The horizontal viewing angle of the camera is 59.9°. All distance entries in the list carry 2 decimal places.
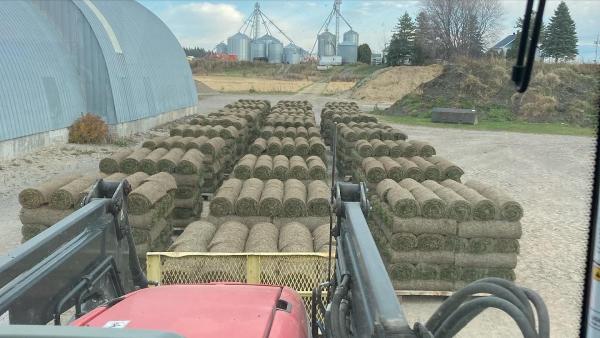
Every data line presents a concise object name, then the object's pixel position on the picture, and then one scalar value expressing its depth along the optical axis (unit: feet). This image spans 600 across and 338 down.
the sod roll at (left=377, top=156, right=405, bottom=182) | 37.40
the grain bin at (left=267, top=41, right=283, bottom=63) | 441.27
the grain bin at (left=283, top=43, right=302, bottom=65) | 442.95
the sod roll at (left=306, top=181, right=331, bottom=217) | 29.25
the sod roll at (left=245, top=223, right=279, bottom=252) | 22.05
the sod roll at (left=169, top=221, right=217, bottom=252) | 21.83
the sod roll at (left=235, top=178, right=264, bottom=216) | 28.81
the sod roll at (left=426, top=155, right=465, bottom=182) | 37.09
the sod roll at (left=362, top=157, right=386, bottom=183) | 37.73
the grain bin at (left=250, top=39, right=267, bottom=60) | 450.71
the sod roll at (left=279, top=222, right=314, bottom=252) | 21.82
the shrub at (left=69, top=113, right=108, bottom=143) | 75.10
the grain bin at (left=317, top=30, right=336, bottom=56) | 433.07
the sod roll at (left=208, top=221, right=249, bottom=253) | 21.90
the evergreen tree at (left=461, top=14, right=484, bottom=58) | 164.76
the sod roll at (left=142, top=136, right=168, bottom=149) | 43.47
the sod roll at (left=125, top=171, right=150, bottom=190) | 31.65
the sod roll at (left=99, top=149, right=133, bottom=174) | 37.01
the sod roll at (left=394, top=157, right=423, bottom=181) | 37.24
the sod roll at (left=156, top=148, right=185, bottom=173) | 37.50
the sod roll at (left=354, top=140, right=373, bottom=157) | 46.24
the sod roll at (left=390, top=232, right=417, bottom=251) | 27.27
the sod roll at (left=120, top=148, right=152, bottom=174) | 36.81
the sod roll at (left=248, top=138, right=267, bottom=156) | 48.32
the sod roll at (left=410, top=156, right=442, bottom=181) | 37.27
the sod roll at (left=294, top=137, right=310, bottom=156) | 48.12
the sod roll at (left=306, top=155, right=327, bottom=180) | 37.58
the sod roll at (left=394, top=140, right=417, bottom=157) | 45.02
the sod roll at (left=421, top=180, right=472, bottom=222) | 27.09
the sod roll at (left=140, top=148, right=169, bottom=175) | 36.96
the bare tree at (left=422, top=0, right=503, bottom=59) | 167.53
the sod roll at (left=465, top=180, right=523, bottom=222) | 27.02
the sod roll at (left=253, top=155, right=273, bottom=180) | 37.99
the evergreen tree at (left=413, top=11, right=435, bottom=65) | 216.13
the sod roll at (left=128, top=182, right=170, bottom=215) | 28.32
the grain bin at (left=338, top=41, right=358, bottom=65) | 391.24
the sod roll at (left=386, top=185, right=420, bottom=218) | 27.40
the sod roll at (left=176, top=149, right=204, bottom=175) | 37.99
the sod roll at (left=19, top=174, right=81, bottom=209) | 28.35
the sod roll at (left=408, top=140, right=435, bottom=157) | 45.09
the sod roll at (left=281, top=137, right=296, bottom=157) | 47.93
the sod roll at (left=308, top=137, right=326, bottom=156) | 49.08
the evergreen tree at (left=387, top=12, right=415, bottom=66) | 244.22
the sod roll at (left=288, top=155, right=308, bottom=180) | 37.40
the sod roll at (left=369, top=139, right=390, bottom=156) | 45.37
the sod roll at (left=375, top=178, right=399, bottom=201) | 30.87
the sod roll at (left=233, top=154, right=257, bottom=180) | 38.01
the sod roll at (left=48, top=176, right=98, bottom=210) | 28.66
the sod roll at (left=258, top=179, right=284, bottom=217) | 28.78
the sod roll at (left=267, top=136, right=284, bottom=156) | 47.96
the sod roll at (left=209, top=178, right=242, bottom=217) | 28.66
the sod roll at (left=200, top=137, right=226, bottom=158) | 44.45
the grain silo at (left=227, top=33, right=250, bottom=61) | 460.96
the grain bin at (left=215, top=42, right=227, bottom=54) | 500.37
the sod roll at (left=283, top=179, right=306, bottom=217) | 28.91
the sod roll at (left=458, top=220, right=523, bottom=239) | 26.94
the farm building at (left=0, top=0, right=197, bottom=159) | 65.31
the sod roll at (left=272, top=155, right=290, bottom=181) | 37.90
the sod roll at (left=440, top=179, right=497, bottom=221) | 27.07
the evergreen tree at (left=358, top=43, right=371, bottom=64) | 371.97
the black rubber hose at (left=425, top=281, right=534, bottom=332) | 6.94
